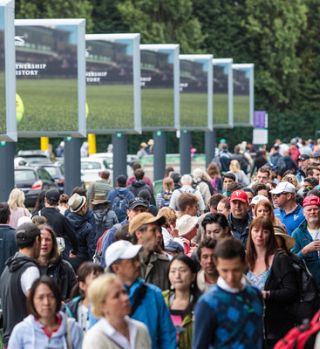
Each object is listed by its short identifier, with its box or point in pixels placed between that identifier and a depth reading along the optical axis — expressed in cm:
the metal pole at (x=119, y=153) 4109
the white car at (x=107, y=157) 5894
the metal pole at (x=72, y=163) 3444
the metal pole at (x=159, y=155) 4700
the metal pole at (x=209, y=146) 5678
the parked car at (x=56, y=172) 4996
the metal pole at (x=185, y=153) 5188
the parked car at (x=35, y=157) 5900
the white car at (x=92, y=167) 5347
